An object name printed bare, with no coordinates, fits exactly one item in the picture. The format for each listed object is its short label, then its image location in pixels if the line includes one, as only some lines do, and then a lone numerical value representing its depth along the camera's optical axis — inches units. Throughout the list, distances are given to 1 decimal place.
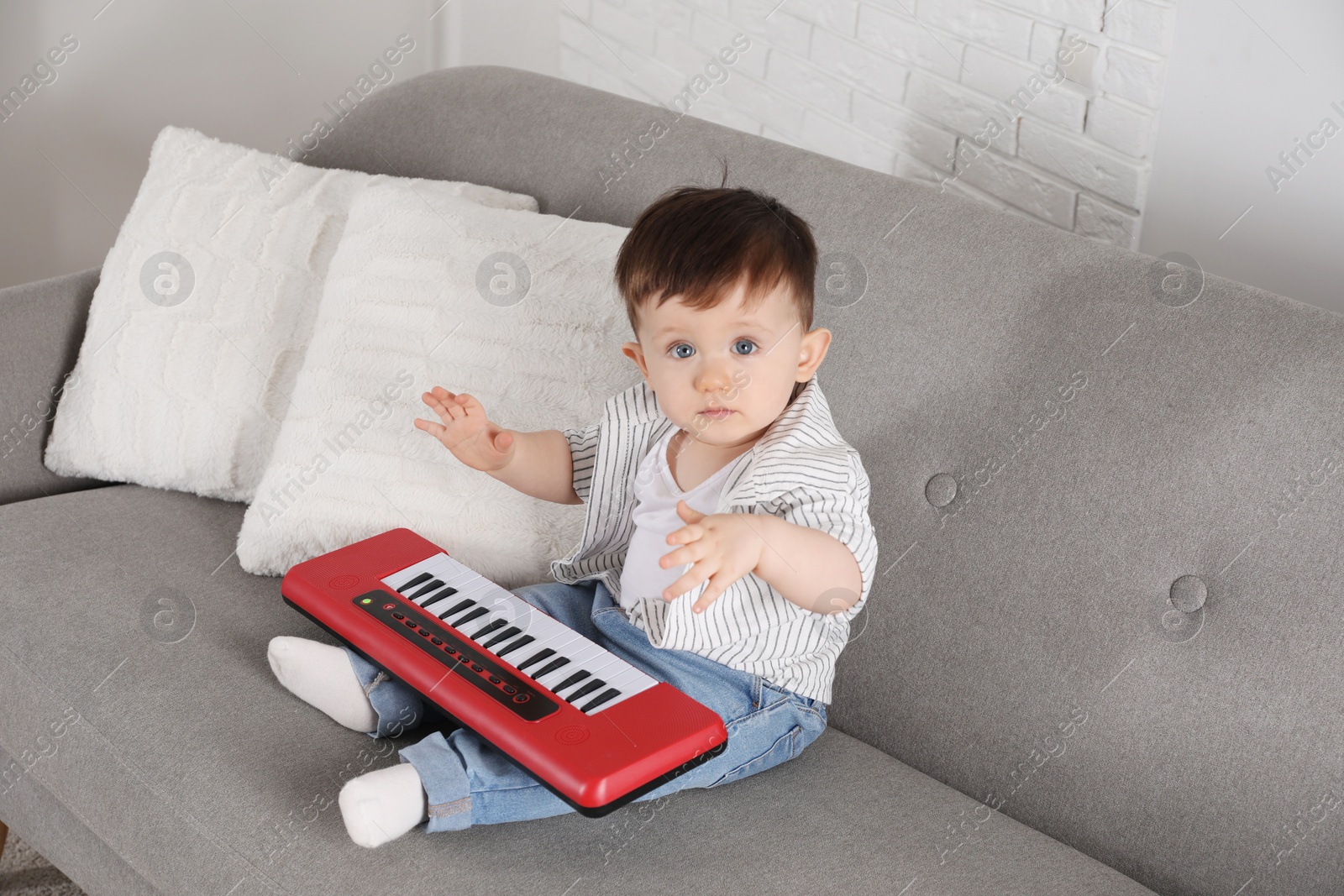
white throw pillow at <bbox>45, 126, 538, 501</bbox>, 56.4
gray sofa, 37.8
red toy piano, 36.4
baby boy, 37.1
